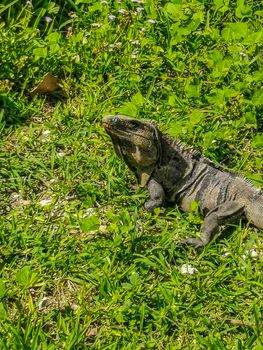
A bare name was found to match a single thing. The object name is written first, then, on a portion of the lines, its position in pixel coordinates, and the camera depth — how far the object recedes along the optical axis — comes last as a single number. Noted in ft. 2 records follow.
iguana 29.93
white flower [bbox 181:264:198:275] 27.67
